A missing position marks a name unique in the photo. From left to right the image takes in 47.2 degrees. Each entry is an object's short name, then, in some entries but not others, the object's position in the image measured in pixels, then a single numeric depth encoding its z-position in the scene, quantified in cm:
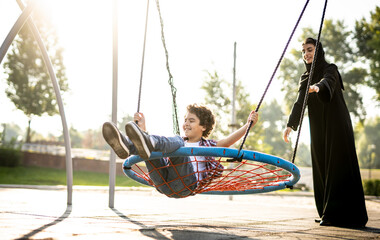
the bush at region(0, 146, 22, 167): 2198
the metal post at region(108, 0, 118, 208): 404
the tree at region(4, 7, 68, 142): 2477
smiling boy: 254
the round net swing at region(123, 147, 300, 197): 245
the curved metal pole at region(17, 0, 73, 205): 396
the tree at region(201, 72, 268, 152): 1994
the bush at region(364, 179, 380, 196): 1738
